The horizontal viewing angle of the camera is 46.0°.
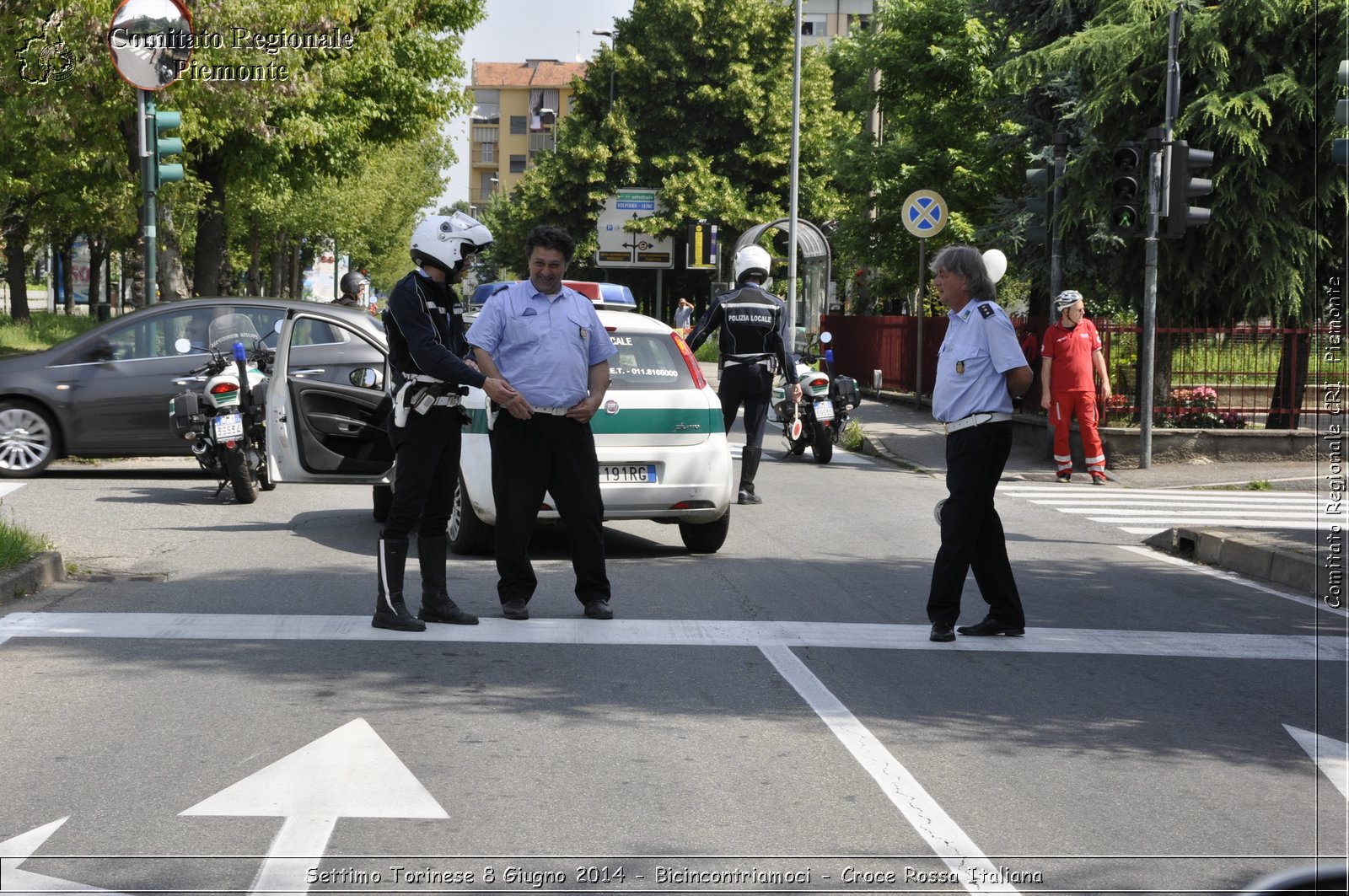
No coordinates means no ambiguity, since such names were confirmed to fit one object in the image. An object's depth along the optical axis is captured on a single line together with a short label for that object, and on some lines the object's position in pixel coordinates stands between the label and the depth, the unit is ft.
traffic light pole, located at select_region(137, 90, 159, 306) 52.65
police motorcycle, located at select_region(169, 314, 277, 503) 40.45
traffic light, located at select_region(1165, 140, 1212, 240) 51.21
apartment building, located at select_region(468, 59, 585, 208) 464.65
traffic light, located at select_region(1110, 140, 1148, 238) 50.16
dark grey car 46.16
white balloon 52.80
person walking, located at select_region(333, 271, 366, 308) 53.24
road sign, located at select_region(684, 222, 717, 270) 126.93
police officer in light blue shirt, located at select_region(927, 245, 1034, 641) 24.63
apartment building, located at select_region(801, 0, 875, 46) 298.76
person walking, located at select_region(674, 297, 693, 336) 129.29
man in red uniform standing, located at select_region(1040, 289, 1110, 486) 53.67
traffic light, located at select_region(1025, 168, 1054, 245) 57.72
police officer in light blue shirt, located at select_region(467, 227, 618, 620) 24.84
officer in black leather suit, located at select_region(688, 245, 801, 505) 42.70
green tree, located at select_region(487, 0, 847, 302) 170.50
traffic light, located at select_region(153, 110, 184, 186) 52.90
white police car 32.04
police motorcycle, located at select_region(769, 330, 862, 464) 57.88
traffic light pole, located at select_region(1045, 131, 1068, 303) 59.26
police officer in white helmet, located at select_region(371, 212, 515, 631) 23.70
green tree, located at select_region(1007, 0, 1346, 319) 61.67
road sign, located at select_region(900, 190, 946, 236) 76.89
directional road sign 170.50
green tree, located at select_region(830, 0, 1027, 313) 101.30
